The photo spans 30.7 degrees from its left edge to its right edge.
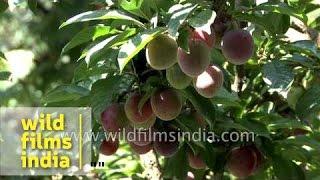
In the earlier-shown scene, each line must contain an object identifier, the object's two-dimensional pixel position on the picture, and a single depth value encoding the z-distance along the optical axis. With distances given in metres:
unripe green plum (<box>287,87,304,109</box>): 1.54
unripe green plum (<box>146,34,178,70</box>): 1.08
